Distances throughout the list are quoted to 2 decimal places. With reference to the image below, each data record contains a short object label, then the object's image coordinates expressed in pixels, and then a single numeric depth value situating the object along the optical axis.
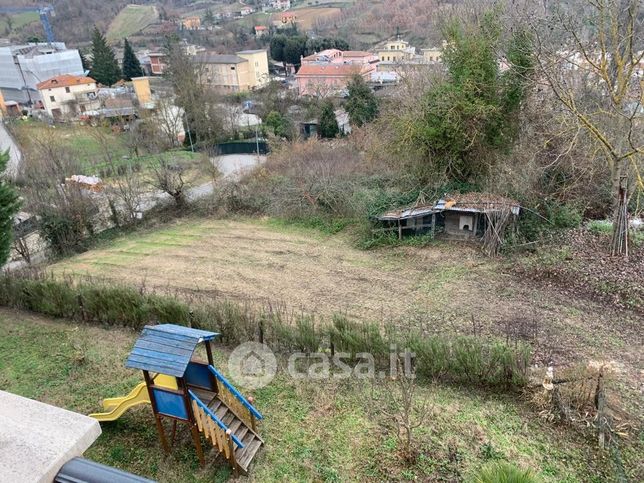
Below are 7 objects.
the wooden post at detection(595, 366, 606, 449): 5.80
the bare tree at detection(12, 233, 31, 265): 15.14
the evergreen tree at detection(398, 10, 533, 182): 13.06
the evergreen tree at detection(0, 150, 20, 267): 10.46
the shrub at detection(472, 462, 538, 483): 3.86
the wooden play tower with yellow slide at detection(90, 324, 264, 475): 5.60
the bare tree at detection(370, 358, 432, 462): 5.86
